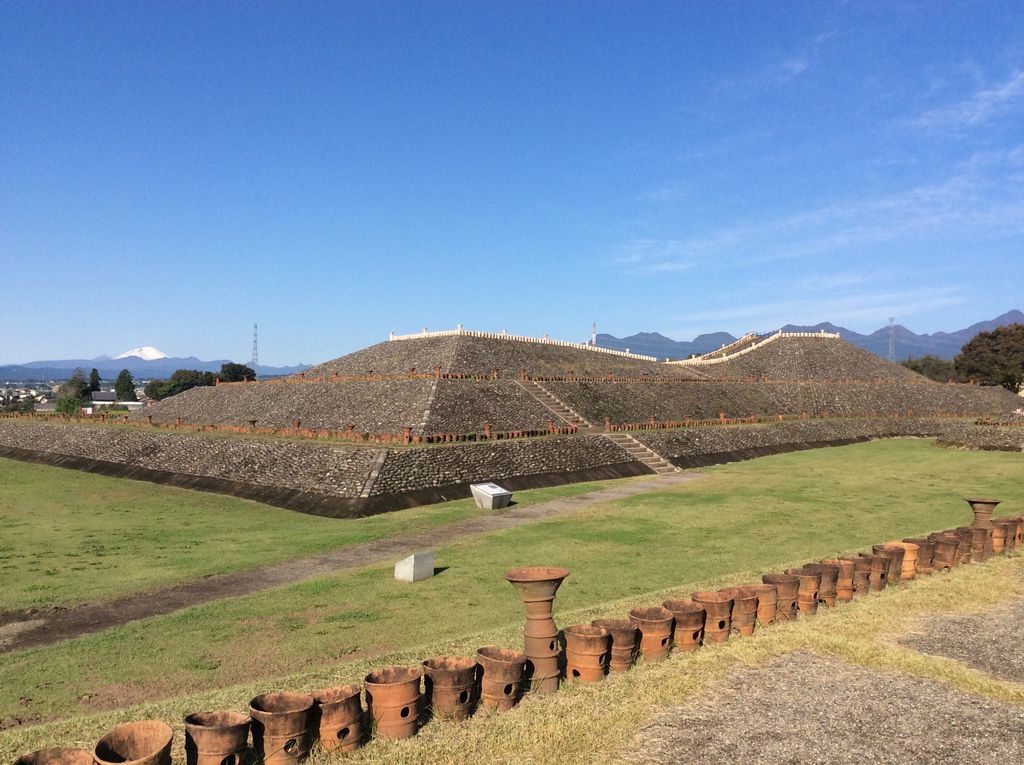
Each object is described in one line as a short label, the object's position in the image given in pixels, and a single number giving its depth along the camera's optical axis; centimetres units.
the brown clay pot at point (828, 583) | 1041
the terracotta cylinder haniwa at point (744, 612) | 911
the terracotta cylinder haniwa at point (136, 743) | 533
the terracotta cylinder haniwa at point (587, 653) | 764
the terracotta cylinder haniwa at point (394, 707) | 638
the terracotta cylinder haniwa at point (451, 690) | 678
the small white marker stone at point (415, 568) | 1326
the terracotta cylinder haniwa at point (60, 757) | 529
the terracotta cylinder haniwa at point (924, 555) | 1220
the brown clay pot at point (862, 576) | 1103
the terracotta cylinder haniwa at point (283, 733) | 578
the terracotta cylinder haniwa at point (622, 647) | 791
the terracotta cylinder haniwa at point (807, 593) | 1012
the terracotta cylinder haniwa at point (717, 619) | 890
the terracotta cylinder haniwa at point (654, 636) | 819
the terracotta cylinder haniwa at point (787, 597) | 976
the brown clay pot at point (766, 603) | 962
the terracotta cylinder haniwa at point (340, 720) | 602
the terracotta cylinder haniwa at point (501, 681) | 696
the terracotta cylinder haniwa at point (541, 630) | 752
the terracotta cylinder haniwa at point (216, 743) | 555
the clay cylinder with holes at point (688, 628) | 852
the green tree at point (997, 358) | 7356
